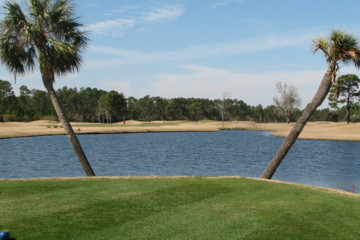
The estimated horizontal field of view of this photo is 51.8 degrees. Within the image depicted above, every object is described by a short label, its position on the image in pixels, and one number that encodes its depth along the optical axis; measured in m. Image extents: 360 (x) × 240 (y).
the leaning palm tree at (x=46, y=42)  19.08
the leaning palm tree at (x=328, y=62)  17.45
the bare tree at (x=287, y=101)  117.56
